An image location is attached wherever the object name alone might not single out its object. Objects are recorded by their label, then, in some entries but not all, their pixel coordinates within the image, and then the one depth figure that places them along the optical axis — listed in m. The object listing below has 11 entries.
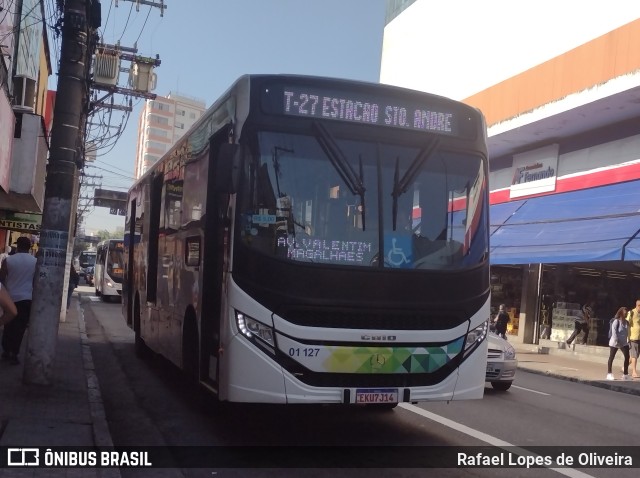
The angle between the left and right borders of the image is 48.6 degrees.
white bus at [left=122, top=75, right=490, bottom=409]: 6.34
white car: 12.05
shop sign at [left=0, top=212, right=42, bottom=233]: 23.08
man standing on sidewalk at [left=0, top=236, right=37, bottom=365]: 10.55
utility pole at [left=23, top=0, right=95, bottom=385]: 8.87
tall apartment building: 127.62
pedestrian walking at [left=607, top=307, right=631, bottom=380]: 16.09
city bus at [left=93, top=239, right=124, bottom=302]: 32.97
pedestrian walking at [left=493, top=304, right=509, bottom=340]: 22.16
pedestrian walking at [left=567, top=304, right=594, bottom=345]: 23.03
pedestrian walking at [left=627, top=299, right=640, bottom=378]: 16.55
